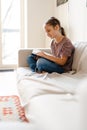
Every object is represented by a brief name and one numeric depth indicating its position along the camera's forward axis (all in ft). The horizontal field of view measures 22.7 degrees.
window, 13.93
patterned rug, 5.34
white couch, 0.81
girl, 6.35
